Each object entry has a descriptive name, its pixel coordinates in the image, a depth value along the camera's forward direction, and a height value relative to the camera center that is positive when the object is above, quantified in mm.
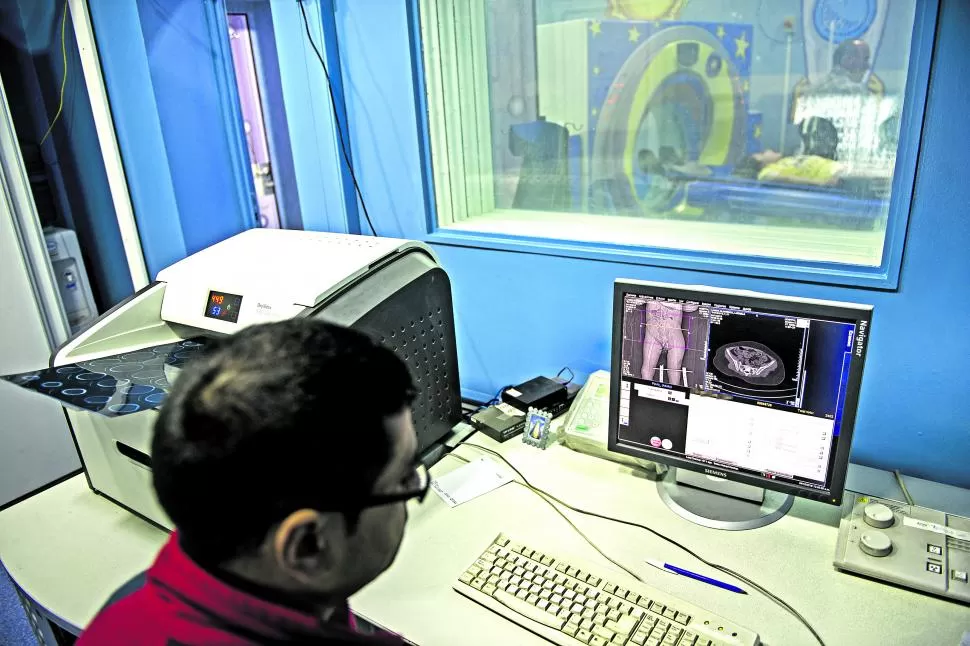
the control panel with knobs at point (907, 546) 1052 -751
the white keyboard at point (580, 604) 975 -761
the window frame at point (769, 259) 1139 -330
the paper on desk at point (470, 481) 1354 -764
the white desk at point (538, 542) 1021 -781
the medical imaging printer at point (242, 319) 1270 -416
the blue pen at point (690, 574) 1085 -781
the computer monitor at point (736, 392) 1093 -521
